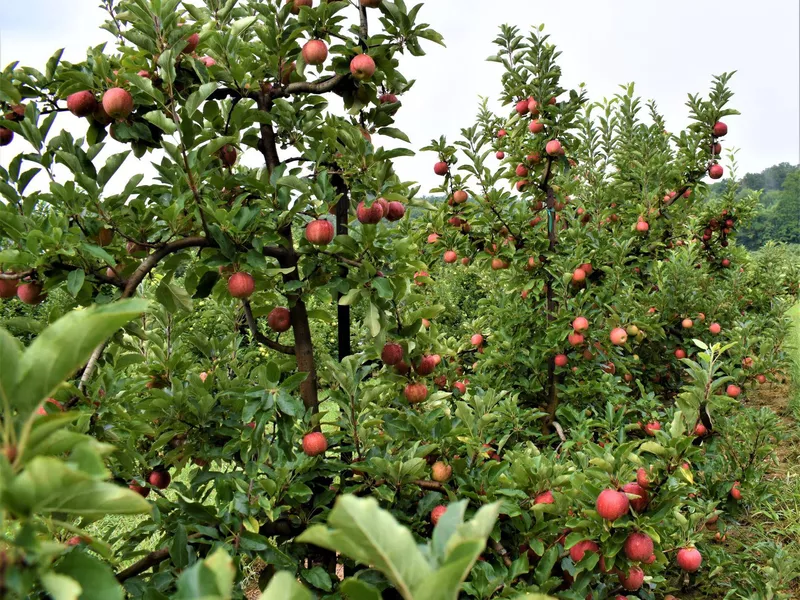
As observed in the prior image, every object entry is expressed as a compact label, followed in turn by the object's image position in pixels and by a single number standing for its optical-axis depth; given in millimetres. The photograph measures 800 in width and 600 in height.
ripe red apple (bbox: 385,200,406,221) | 1693
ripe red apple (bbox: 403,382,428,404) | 1762
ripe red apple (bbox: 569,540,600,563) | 1449
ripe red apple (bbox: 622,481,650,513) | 1423
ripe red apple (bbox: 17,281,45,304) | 1305
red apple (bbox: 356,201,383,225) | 1549
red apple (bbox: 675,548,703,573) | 1935
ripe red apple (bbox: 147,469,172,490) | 1785
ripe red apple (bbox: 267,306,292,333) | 1725
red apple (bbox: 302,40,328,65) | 1552
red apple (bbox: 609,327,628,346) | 2953
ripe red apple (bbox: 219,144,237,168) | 1757
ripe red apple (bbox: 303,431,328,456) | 1516
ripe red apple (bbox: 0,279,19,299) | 1322
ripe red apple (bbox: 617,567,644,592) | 1503
